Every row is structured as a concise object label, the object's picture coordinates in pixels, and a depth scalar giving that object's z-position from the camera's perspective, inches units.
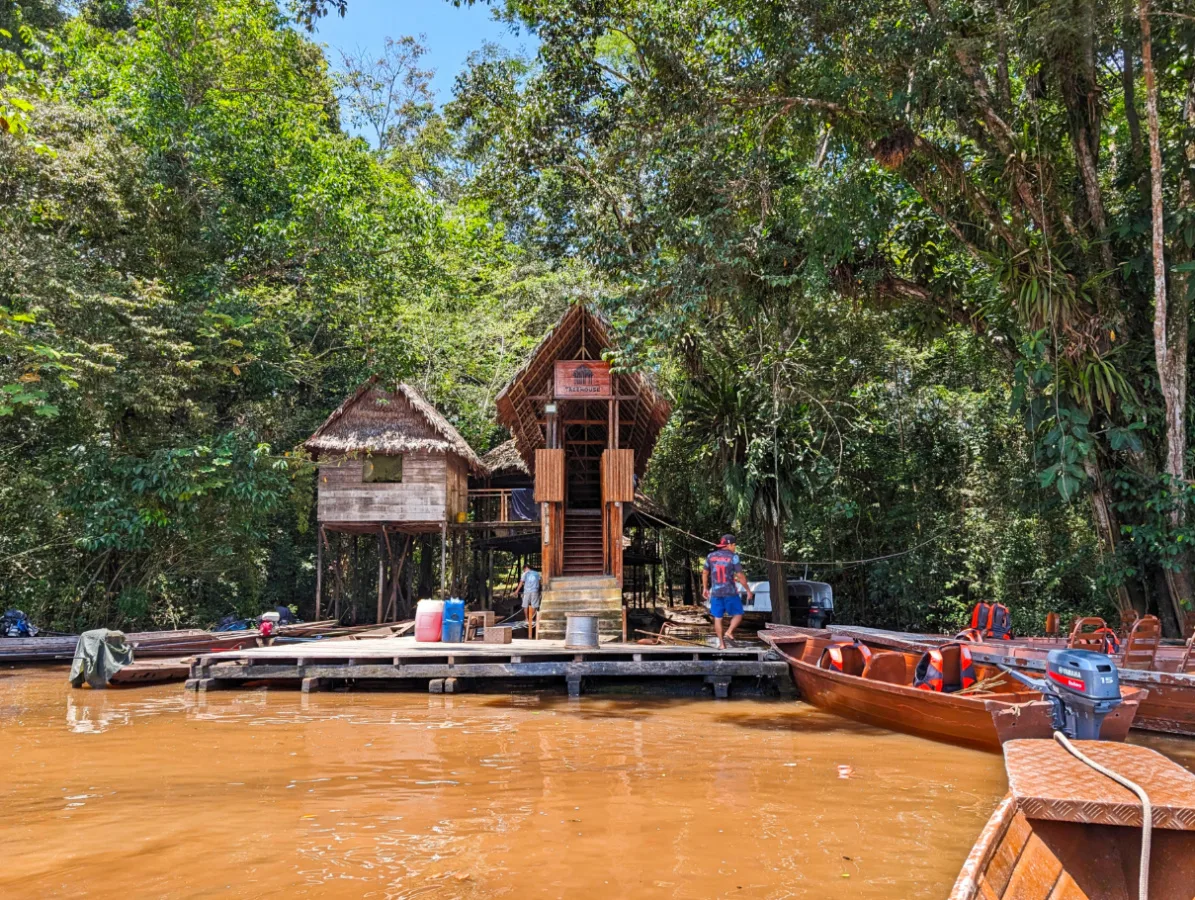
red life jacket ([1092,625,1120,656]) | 330.3
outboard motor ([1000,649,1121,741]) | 205.9
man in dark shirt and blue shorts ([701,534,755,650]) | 438.3
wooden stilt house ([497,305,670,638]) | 538.3
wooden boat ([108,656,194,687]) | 441.7
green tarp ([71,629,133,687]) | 437.1
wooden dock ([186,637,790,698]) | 405.1
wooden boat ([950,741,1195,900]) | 107.2
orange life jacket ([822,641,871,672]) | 355.6
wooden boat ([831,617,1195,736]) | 291.4
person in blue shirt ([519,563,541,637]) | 576.1
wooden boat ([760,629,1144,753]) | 234.7
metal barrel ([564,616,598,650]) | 431.2
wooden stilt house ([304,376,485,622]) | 721.6
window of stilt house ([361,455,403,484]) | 751.7
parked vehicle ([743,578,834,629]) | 707.4
